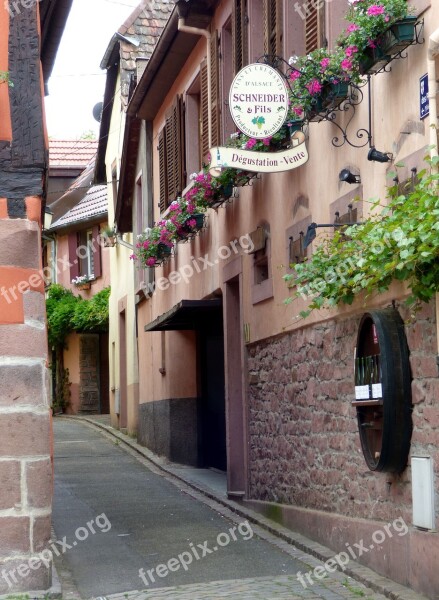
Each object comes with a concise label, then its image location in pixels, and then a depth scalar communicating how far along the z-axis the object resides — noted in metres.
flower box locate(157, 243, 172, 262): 15.77
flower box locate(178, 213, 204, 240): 14.30
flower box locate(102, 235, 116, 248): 22.25
